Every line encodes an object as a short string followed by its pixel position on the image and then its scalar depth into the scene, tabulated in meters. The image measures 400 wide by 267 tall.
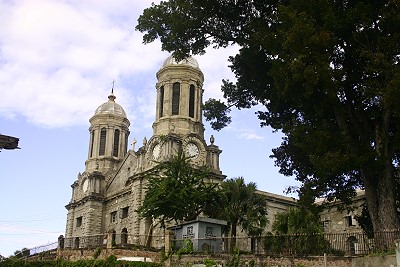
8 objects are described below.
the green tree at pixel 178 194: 32.22
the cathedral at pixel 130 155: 42.78
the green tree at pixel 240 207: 34.16
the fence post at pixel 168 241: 26.40
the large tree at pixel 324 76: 20.17
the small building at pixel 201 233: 26.41
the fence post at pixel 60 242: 32.77
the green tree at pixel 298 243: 21.72
